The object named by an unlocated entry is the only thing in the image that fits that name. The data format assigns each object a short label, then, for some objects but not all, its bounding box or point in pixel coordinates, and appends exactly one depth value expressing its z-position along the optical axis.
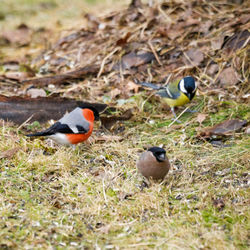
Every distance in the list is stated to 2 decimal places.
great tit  12.00
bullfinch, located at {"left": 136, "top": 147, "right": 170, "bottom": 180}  8.37
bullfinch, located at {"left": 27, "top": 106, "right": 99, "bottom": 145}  10.05
